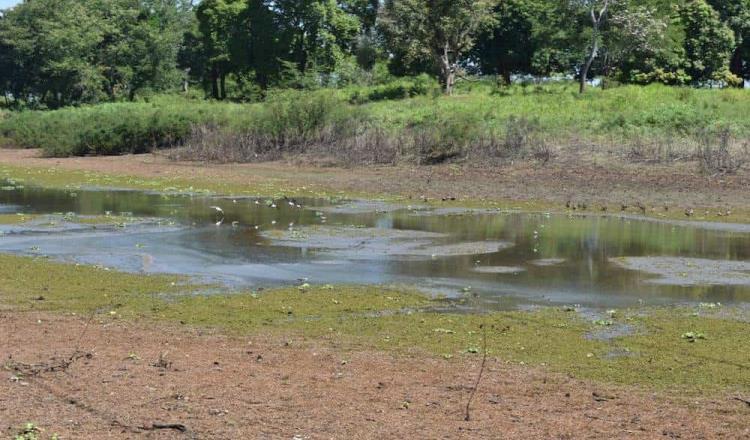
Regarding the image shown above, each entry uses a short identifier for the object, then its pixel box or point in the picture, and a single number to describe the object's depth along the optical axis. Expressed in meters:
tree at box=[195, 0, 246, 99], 70.69
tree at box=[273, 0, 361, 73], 68.00
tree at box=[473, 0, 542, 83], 59.50
